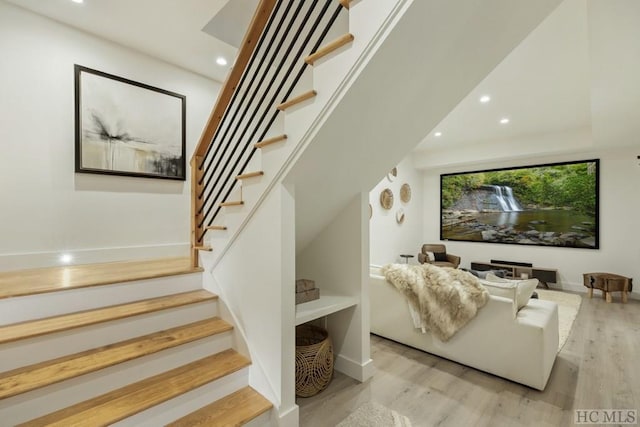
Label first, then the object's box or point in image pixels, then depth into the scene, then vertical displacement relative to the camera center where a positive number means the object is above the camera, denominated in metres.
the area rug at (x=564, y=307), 3.18 -1.37
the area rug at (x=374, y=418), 1.75 -1.33
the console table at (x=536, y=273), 5.18 -1.13
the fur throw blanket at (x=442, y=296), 2.31 -0.72
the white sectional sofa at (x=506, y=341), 2.07 -1.05
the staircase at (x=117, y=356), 1.37 -0.81
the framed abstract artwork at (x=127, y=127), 2.71 +0.90
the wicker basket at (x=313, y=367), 2.02 -1.15
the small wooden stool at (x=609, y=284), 4.28 -1.10
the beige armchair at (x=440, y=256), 5.93 -0.97
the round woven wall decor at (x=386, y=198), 5.74 +0.29
